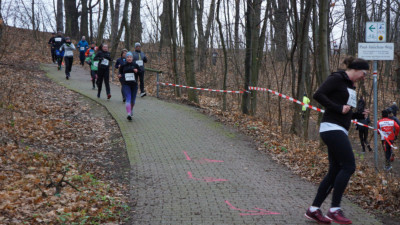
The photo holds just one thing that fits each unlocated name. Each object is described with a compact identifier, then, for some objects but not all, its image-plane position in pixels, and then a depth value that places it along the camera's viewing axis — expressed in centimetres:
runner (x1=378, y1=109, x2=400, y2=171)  1338
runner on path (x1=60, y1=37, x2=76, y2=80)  2058
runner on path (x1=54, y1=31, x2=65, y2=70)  2453
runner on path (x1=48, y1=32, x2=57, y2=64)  2536
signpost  852
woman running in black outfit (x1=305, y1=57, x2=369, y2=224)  502
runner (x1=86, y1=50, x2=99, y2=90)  1788
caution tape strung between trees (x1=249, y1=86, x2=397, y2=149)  1219
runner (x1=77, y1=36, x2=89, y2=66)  2635
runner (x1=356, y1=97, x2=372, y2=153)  1555
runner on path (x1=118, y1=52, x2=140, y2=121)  1233
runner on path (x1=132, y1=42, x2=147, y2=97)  1609
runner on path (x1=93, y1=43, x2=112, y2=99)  1517
